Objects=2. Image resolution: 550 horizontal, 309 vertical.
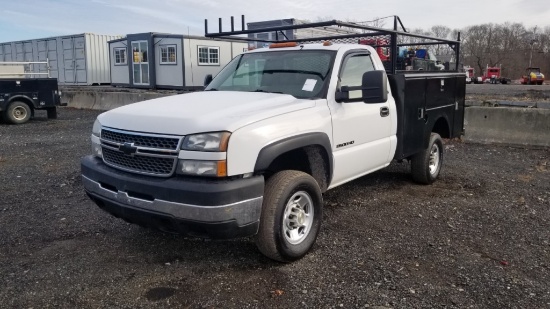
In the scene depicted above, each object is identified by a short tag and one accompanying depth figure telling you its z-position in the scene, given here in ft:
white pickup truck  11.32
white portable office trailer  77.82
